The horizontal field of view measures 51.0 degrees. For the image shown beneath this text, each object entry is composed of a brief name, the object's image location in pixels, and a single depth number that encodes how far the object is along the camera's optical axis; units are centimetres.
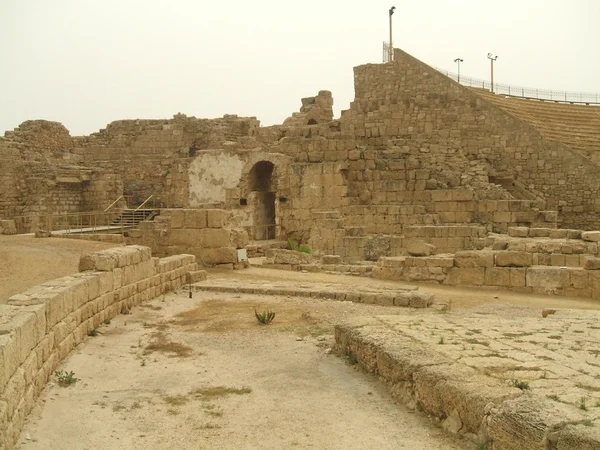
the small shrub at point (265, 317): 794
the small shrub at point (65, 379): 538
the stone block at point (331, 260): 1454
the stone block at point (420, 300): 914
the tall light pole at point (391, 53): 2724
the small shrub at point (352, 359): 607
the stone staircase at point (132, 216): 2164
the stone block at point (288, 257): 1447
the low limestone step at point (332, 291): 931
